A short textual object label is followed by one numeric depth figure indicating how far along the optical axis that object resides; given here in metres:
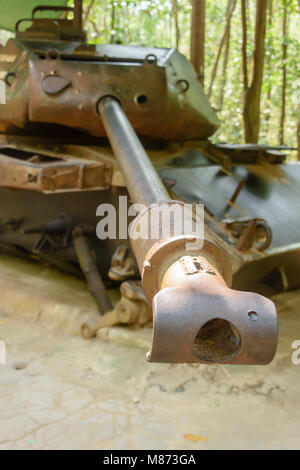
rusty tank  4.01
